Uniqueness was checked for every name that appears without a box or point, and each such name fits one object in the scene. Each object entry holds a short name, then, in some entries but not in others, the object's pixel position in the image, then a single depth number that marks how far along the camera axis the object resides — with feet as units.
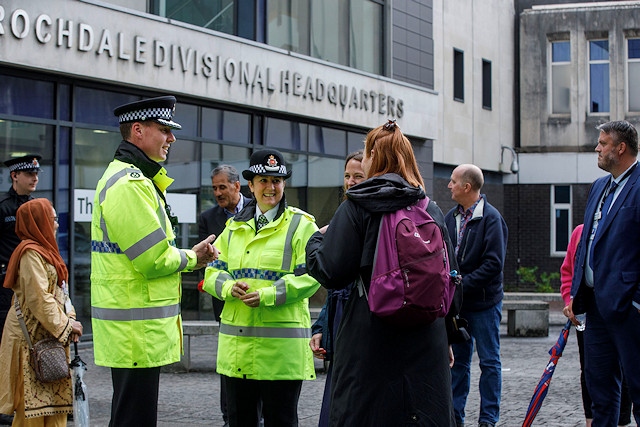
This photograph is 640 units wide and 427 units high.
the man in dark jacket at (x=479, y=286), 25.34
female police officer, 18.97
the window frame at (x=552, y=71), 94.38
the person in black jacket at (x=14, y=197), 28.48
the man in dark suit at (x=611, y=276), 19.43
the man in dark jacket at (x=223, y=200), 27.86
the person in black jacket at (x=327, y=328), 18.71
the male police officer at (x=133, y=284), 16.21
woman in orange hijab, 20.84
